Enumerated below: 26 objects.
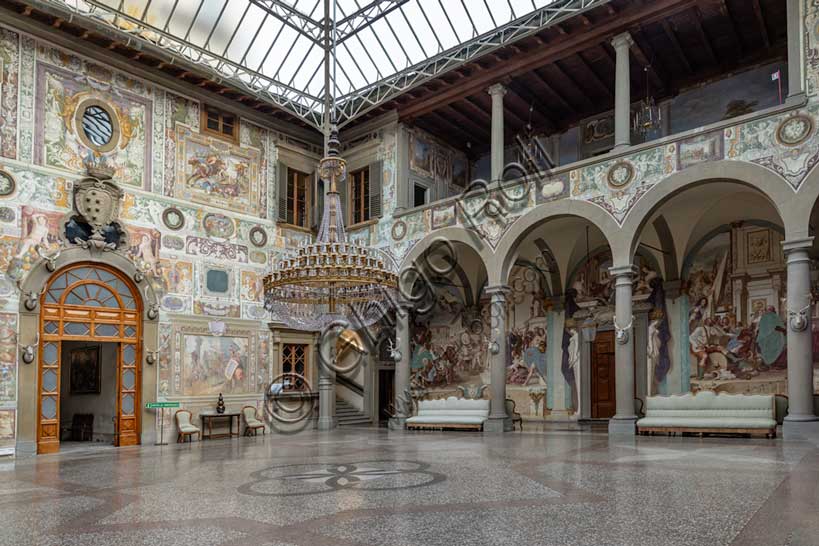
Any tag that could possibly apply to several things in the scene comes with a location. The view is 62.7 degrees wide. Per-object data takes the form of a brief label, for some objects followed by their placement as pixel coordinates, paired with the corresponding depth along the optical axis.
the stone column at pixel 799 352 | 10.98
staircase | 19.05
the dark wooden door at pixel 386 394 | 20.28
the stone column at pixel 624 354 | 12.96
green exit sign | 14.52
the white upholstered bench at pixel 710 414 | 11.92
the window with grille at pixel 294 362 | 18.16
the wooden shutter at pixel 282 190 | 18.29
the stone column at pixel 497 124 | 15.97
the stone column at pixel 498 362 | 15.12
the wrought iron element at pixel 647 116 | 16.25
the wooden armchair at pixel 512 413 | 16.02
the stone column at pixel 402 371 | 17.05
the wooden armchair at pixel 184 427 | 15.06
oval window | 14.70
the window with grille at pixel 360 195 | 18.97
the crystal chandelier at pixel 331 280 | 10.52
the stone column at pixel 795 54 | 11.45
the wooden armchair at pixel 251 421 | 16.44
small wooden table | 15.73
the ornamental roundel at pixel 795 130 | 11.24
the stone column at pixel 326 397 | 18.12
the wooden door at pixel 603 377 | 17.16
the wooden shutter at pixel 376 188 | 18.36
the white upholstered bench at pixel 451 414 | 15.59
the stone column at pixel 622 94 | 13.73
